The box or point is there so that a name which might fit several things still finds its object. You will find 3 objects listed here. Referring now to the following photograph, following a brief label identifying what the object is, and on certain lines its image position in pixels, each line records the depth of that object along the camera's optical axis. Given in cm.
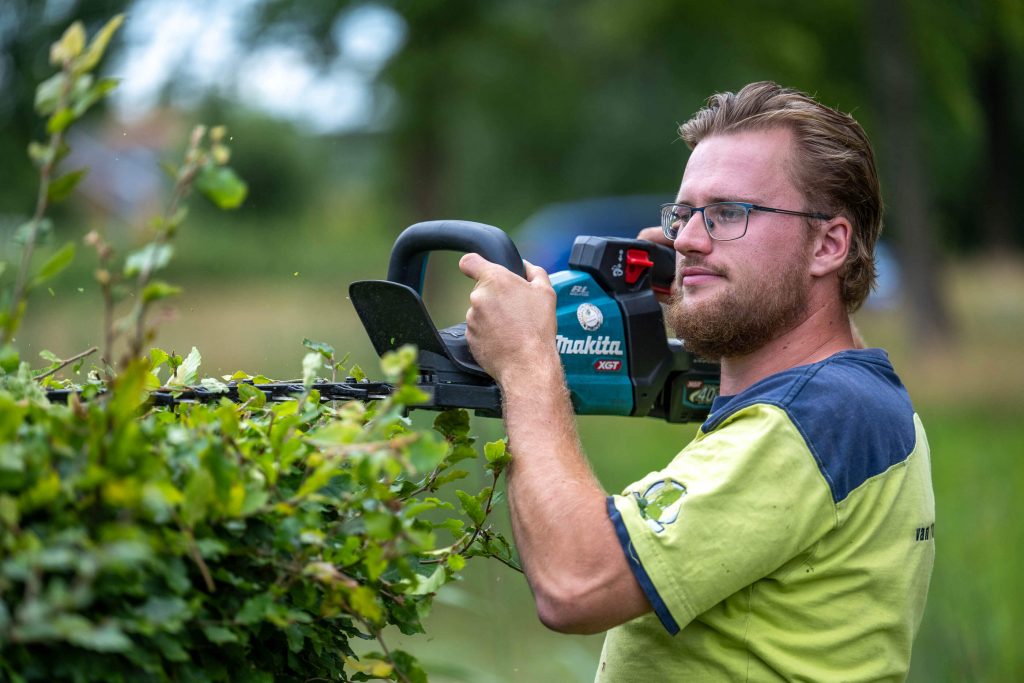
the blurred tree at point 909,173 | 1925
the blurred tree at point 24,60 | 1439
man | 369
